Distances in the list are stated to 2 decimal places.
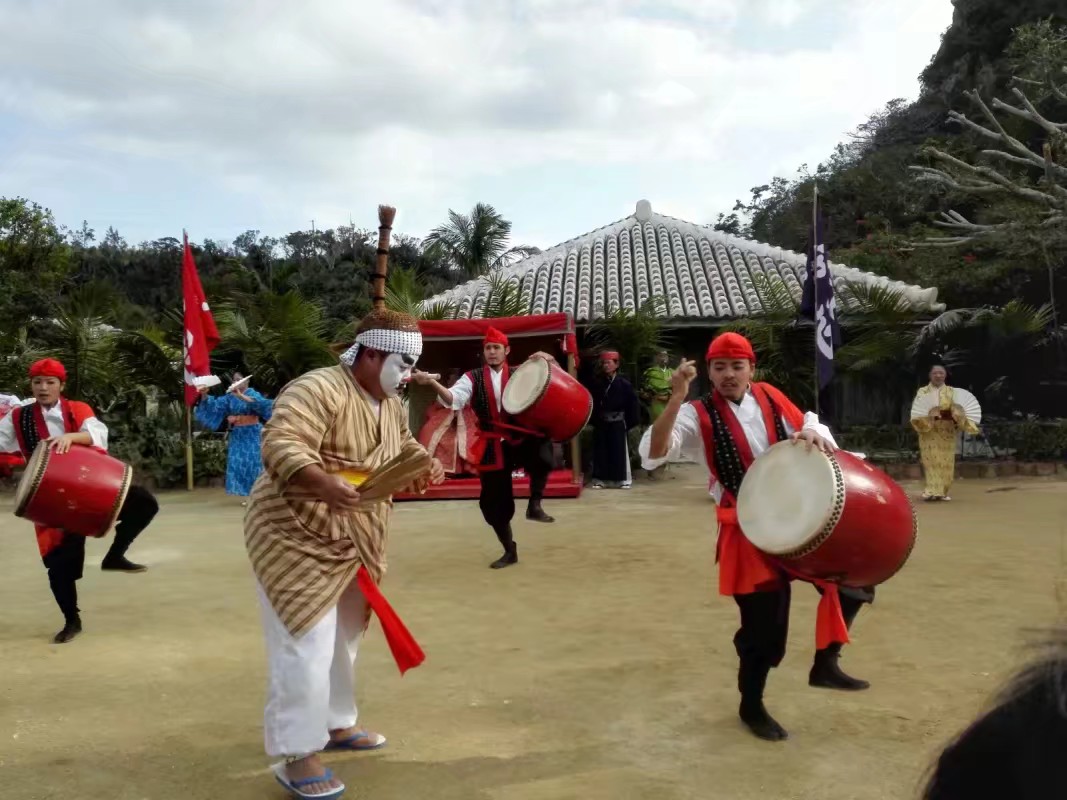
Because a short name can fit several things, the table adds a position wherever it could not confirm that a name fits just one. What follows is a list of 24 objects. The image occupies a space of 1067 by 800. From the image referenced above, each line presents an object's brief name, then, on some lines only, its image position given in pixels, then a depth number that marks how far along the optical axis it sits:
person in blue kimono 9.71
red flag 10.92
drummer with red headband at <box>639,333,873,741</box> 3.34
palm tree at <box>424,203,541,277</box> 23.48
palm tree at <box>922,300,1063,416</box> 11.72
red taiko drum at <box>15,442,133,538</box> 4.35
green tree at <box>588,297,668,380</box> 11.52
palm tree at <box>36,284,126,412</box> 11.87
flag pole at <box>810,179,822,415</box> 8.41
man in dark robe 10.97
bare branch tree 8.61
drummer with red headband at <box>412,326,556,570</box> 6.61
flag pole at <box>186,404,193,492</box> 11.67
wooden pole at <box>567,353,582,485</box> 10.67
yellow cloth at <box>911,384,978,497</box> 9.41
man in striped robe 2.82
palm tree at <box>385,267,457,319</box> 11.55
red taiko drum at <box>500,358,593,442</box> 6.18
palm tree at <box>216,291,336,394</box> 11.45
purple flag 8.06
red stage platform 10.30
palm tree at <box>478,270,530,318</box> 12.01
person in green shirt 11.52
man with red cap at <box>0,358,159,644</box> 4.77
